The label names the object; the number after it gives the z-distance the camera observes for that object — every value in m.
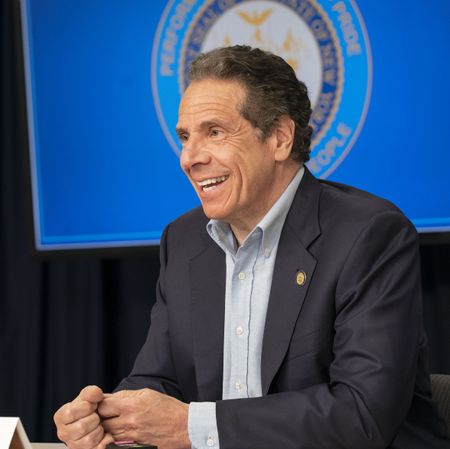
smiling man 2.68
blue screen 3.47
